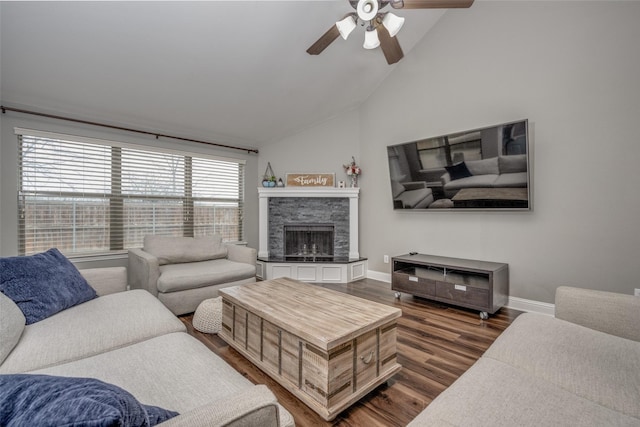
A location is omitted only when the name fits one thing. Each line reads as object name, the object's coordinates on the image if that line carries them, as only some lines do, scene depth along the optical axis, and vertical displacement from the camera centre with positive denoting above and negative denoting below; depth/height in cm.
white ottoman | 250 -90
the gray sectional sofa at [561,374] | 94 -65
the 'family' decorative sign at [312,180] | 466 +56
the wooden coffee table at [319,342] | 148 -75
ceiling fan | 218 +156
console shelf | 283 -71
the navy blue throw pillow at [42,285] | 168 -44
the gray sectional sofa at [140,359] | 71 -64
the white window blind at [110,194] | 304 +26
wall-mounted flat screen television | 286 +50
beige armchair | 285 -60
